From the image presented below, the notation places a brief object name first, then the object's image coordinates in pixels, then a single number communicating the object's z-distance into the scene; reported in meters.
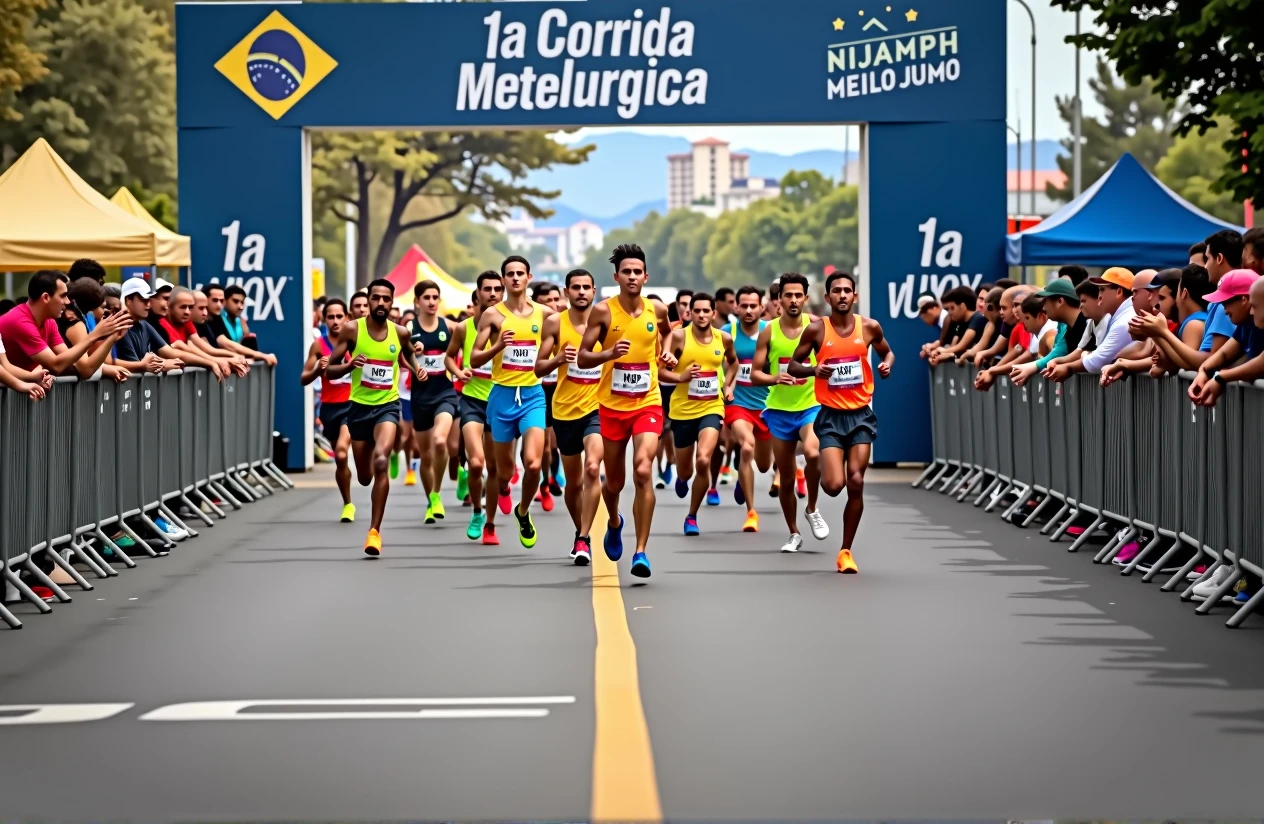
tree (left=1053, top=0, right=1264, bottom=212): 26.47
